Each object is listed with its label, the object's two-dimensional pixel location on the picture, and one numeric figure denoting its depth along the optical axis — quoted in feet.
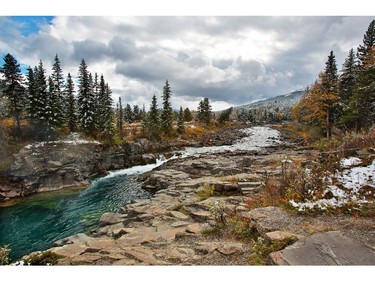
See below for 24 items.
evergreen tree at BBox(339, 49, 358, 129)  118.87
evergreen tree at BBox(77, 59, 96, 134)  142.20
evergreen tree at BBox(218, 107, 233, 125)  325.42
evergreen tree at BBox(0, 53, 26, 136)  105.81
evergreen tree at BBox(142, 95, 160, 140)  169.58
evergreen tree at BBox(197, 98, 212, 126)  282.13
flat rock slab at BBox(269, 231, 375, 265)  18.65
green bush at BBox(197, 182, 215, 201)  47.27
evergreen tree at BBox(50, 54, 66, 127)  125.29
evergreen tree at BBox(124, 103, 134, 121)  292.81
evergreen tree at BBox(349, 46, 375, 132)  83.10
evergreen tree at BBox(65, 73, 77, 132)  139.64
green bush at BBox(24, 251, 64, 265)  24.26
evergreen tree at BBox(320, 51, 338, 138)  103.33
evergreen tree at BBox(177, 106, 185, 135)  210.59
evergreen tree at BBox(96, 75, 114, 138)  139.33
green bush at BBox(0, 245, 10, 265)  23.32
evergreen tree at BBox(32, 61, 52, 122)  119.14
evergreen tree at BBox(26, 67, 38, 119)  119.14
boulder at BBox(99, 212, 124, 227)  47.22
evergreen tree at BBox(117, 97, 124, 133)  180.19
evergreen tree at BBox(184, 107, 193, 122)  297.12
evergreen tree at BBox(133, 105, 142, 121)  303.99
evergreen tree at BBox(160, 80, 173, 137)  190.19
